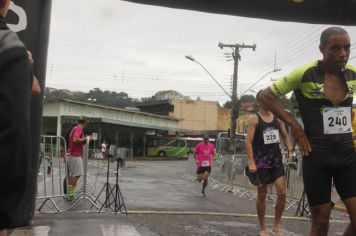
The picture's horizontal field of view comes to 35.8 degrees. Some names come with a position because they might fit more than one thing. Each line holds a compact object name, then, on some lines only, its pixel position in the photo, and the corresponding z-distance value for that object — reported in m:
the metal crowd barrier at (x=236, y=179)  14.64
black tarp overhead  7.41
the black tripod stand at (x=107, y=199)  8.96
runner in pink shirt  16.23
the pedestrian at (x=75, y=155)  11.15
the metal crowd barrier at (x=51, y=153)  8.98
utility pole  41.79
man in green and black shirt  4.04
